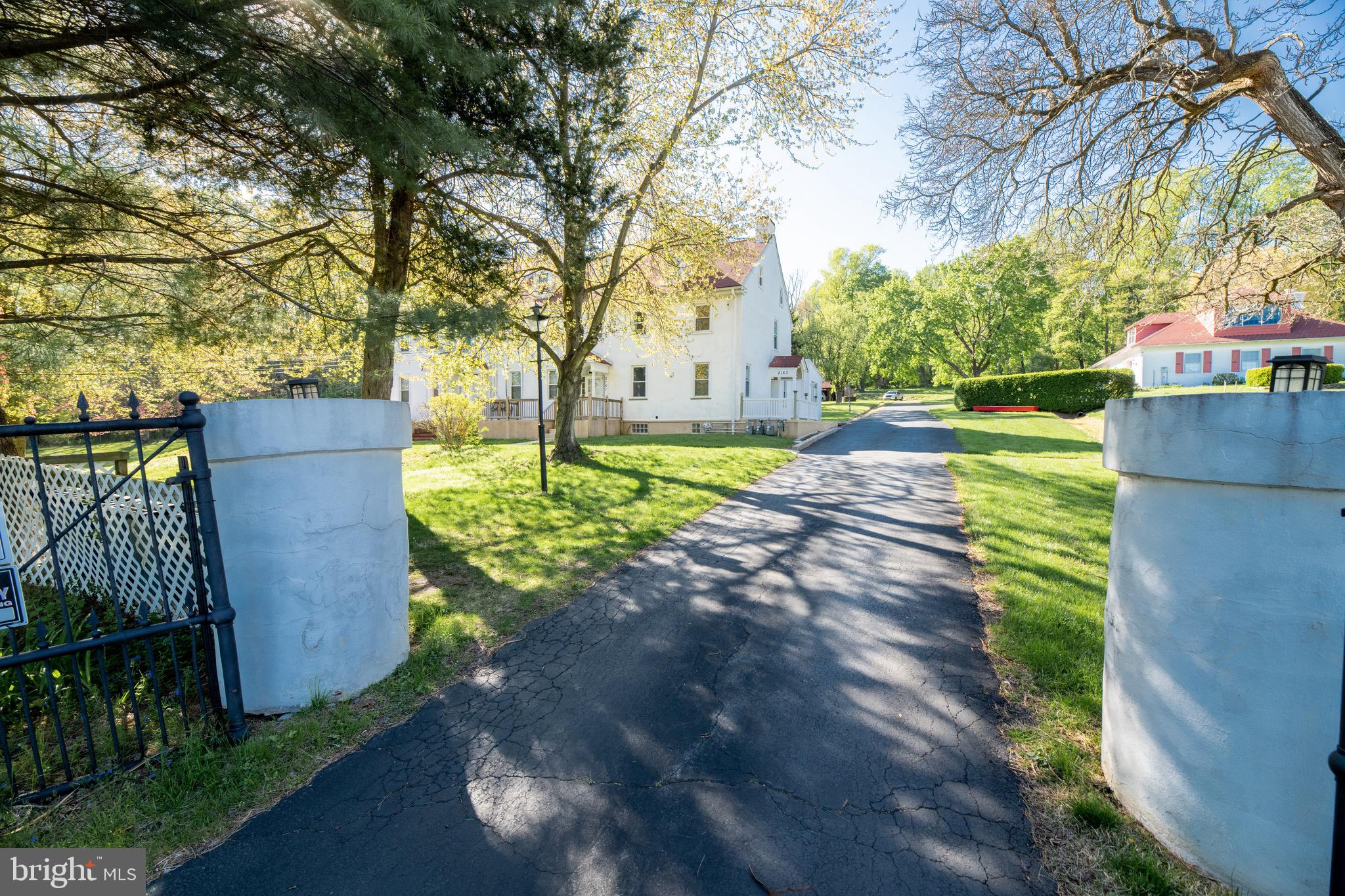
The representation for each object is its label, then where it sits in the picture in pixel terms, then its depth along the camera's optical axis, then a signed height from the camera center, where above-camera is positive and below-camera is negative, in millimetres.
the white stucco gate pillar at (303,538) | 3199 -740
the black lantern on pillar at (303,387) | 3553 +204
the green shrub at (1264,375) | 23358 -89
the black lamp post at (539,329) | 9040 +1408
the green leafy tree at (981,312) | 40125 +5692
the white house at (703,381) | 22328 +897
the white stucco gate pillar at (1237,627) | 1819 -916
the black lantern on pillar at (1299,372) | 2105 +3
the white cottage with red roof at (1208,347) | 33188 +1849
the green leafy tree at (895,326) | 46219 +5512
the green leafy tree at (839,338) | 37781 +3901
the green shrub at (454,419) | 16281 -269
